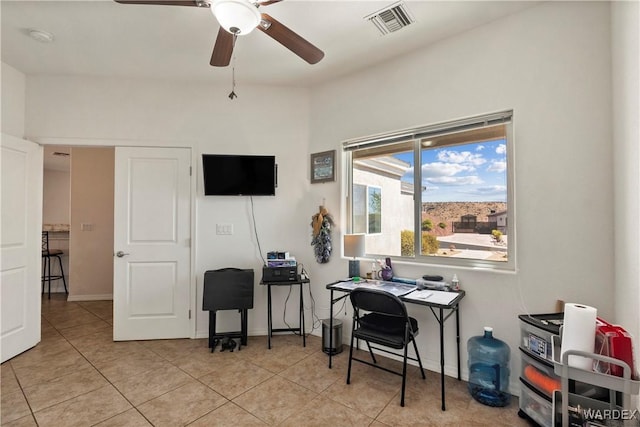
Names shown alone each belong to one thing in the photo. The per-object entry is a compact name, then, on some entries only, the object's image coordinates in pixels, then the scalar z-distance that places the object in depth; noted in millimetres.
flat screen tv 3221
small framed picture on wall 3271
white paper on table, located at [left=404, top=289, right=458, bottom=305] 2142
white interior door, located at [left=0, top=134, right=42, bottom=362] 2740
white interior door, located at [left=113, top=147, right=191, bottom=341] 3176
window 2375
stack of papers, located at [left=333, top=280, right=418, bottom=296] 2459
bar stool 5000
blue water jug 2082
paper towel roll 1449
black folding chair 2088
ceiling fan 1508
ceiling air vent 2164
